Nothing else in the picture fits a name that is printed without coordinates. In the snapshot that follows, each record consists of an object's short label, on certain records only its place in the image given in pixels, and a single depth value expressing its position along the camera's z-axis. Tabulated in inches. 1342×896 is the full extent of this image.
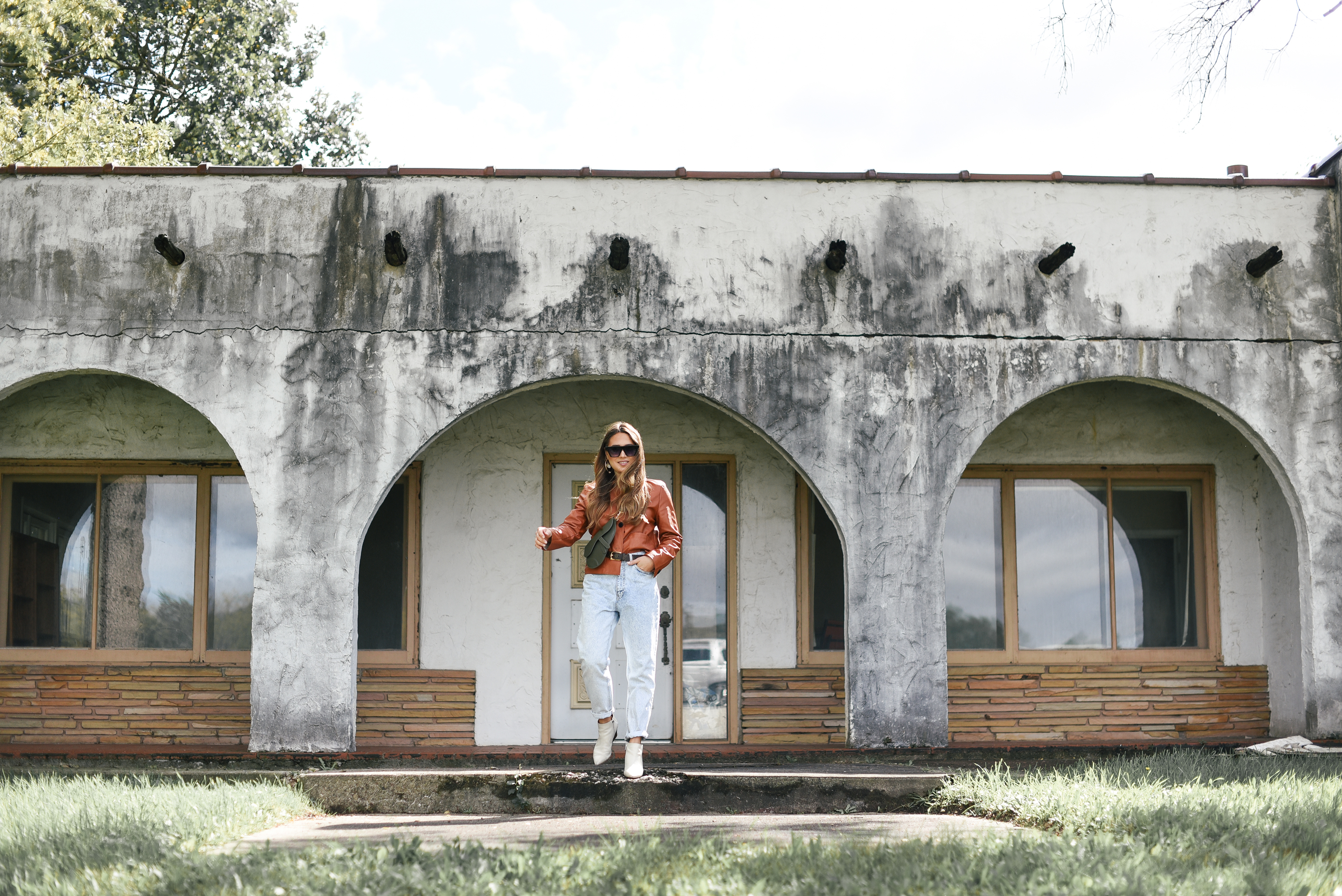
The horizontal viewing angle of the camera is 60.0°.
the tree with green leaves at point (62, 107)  482.6
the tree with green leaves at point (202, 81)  621.3
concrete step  215.6
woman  216.7
